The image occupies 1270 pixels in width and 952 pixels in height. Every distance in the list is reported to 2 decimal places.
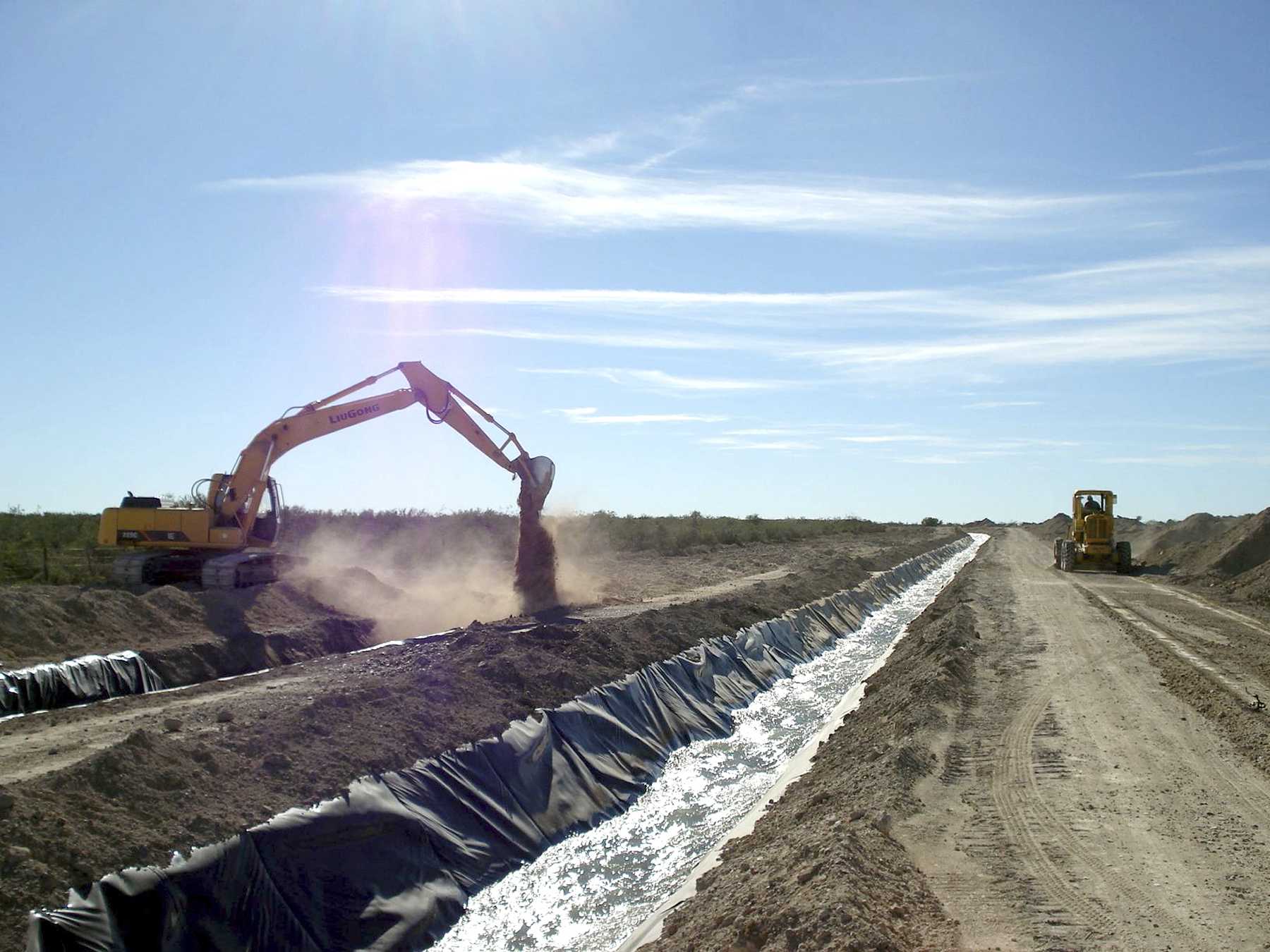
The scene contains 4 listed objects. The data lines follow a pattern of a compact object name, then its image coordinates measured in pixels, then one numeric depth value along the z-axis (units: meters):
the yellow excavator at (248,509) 19.14
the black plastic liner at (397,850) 6.30
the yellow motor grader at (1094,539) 36.91
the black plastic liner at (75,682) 12.63
